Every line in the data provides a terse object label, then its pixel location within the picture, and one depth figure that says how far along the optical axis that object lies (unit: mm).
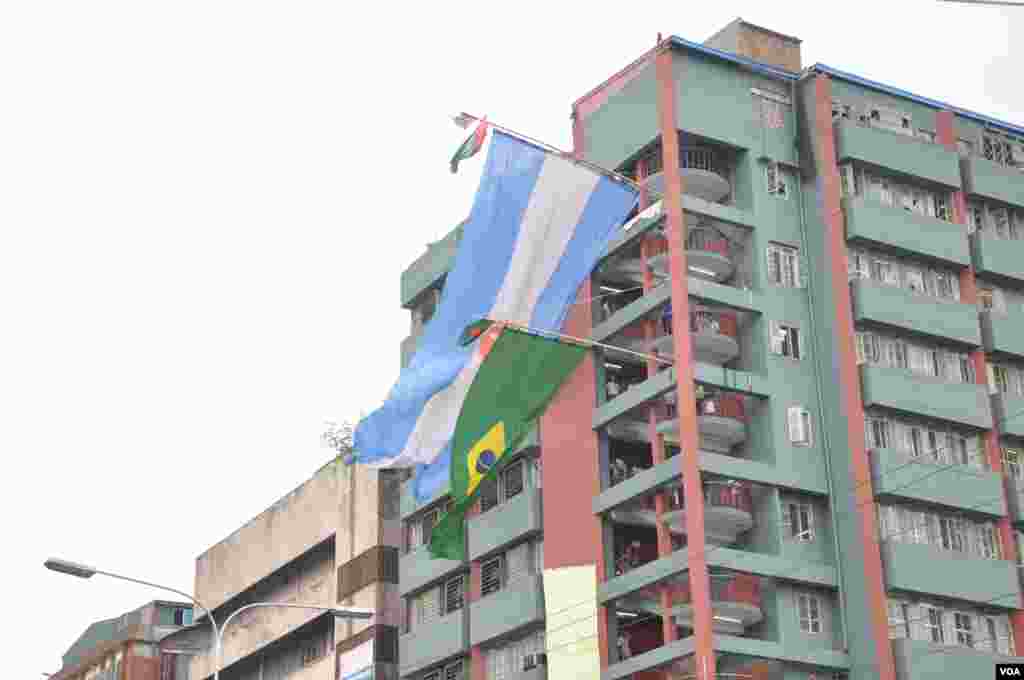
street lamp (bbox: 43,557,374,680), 39316
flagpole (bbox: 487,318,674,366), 49562
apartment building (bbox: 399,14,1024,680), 54594
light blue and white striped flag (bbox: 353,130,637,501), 50062
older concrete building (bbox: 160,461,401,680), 73750
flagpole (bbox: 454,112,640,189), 50603
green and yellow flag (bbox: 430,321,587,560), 50406
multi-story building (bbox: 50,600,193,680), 94562
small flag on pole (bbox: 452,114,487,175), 50344
